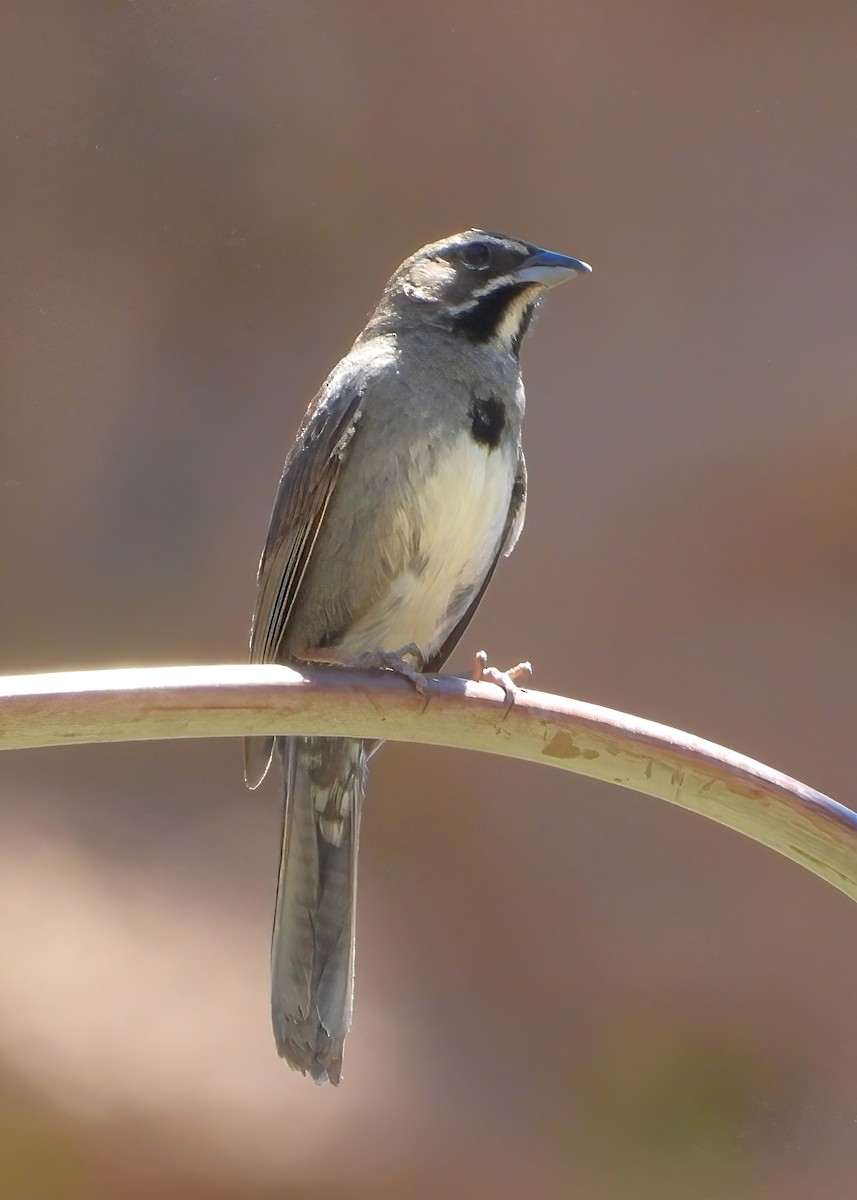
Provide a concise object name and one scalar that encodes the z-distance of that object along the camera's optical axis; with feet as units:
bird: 10.00
